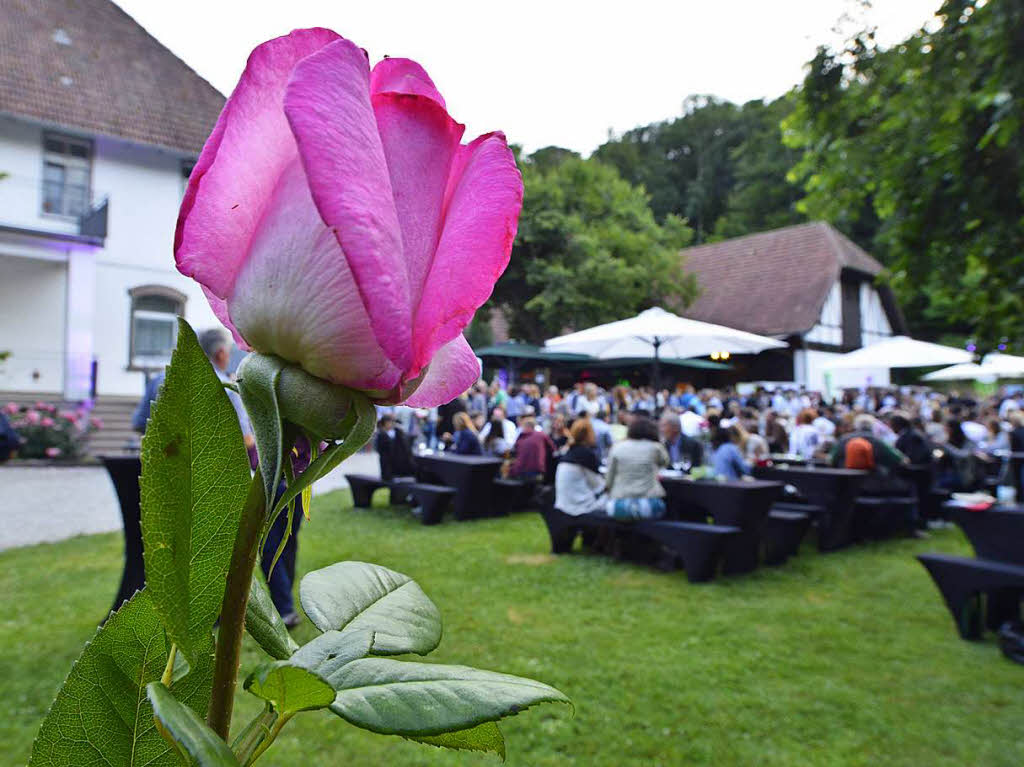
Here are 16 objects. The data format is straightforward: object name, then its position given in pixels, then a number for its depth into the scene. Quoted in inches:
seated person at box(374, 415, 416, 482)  401.1
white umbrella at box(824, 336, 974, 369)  594.9
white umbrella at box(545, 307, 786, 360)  413.7
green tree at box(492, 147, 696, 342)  861.2
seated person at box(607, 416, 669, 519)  273.0
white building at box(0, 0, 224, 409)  568.1
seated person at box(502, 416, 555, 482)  378.3
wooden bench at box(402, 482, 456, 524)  339.6
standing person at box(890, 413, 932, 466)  367.2
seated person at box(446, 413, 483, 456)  405.7
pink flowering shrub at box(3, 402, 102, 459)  480.4
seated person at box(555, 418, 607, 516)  287.3
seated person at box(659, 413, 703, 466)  373.1
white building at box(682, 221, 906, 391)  908.6
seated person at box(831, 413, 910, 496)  334.0
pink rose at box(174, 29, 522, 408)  10.5
